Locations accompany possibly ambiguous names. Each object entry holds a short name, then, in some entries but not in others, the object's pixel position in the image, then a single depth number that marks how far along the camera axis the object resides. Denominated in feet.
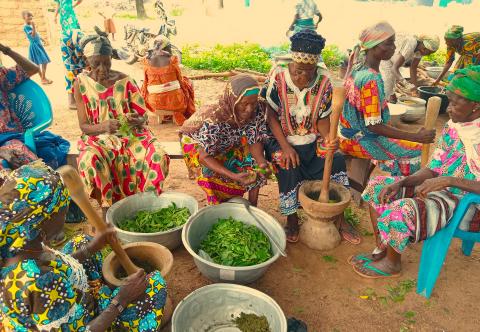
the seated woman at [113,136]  10.65
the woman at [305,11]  25.71
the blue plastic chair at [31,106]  11.75
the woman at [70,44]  19.72
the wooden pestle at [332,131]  9.66
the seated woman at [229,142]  10.02
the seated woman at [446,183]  8.31
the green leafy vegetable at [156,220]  10.30
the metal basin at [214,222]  8.38
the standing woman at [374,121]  10.96
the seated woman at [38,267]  4.83
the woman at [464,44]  19.92
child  26.45
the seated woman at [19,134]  10.57
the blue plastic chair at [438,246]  8.36
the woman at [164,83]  18.12
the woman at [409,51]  15.90
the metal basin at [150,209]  9.73
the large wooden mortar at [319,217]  10.38
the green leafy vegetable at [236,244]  9.15
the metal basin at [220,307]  7.70
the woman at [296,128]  10.80
